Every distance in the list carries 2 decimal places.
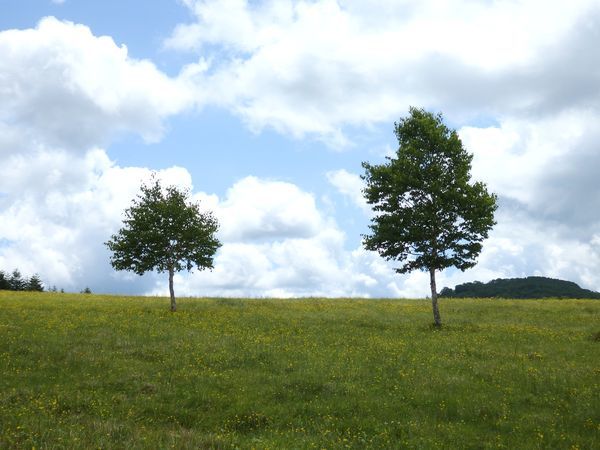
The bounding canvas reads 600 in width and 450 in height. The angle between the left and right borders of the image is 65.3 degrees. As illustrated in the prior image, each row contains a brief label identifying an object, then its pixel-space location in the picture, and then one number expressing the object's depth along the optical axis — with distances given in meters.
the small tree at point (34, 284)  90.00
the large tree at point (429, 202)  35.88
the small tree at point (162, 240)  42.59
